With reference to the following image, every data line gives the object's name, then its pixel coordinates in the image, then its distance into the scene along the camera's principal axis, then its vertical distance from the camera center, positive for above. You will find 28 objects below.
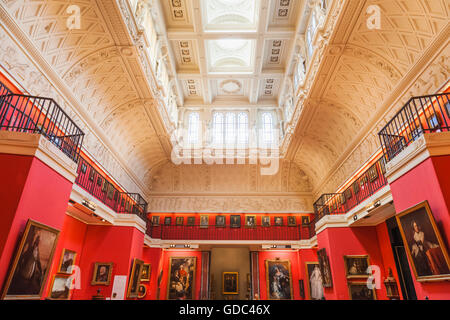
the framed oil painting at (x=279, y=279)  18.31 +0.70
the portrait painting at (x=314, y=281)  16.25 +0.56
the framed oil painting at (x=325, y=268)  12.22 +0.96
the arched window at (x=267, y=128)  21.34 +11.45
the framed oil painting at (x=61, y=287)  10.43 +0.03
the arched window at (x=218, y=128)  21.27 +11.39
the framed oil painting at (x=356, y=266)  11.45 +0.98
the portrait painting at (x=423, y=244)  5.32 +0.92
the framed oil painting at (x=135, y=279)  12.33 +0.41
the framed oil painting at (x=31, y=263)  5.27 +0.45
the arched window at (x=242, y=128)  21.36 +11.40
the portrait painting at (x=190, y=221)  20.58 +4.60
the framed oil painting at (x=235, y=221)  20.36 +4.62
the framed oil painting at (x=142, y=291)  16.73 -0.12
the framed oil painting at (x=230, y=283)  19.62 +0.46
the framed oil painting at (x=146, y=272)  17.36 +0.96
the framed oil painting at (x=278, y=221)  20.55 +4.68
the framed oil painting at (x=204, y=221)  20.49 +4.61
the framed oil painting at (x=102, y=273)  11.55 +0.56
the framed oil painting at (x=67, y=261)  10.81 +0.96
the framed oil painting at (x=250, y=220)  20.33 +4.70
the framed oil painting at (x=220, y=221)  20.47 +4.60
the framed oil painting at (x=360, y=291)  11.18 +0.03
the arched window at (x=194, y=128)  21.22 +11.28
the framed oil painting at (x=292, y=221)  20.34 +4.66
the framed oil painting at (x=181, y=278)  18.22 +0.69
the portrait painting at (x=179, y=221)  20.48 +4.57
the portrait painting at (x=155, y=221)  20.20 +4.56
